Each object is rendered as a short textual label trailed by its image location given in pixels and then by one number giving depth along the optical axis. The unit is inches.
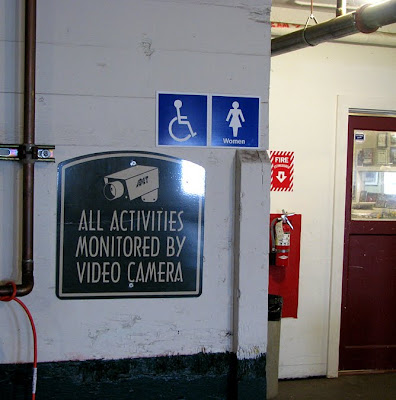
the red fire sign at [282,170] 160.7
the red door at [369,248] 171.0
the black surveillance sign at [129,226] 94.2
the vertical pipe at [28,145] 88.1
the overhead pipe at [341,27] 115.0
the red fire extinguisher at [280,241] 157.3
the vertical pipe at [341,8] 130.7
